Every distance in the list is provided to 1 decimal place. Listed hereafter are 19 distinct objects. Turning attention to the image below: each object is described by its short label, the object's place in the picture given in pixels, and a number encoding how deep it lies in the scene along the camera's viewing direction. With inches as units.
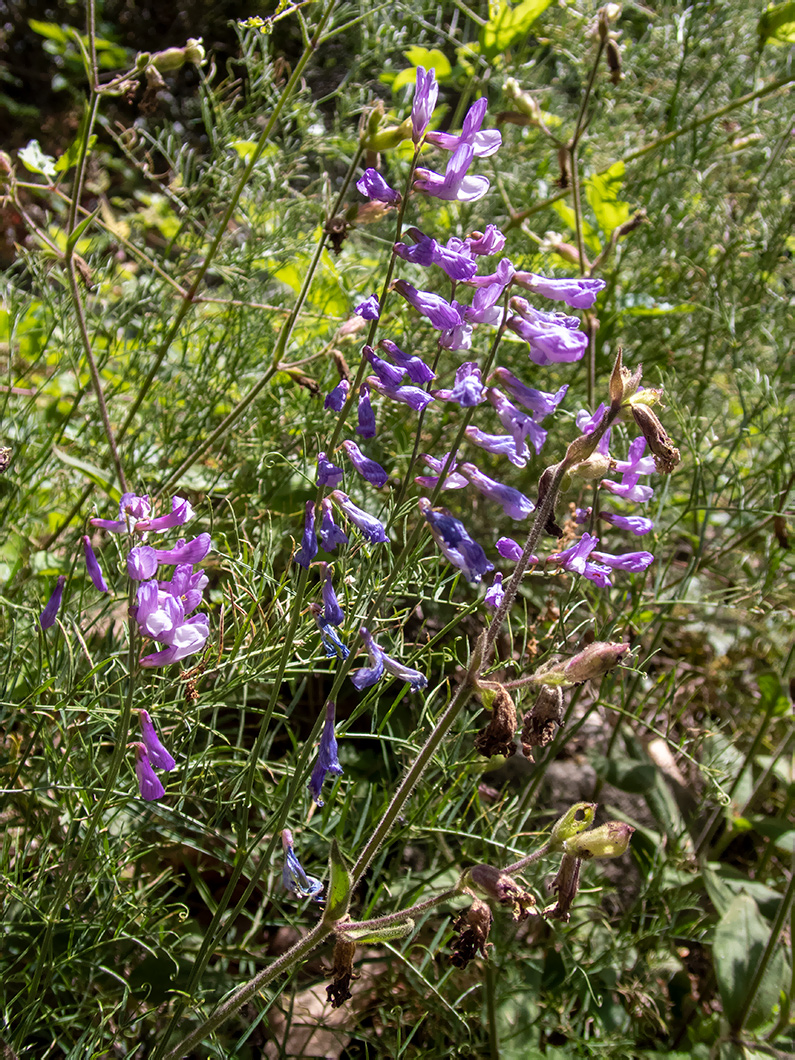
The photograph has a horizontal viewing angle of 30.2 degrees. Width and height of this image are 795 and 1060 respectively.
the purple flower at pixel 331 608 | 12.1
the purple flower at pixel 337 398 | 12.3
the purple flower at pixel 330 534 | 11.9
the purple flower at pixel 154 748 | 12.2
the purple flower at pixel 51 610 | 12.4
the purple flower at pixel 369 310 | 12.0
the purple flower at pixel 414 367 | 12.1
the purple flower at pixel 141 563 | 11.6
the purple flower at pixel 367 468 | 12.0
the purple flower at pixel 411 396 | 11.9
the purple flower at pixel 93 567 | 12.2
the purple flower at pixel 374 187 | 12.0
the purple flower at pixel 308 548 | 11.9
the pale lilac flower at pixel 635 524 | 12.8
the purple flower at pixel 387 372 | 12.1
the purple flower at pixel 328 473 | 12.0
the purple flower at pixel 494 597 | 12.0
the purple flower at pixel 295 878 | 12.4
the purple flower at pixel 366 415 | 12.2
